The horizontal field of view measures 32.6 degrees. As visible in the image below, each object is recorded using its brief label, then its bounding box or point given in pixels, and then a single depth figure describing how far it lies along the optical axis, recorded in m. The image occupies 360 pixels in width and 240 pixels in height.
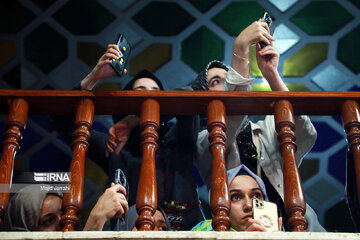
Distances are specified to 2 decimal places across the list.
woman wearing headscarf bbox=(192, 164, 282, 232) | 2.71
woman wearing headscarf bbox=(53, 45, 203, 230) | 2.96
